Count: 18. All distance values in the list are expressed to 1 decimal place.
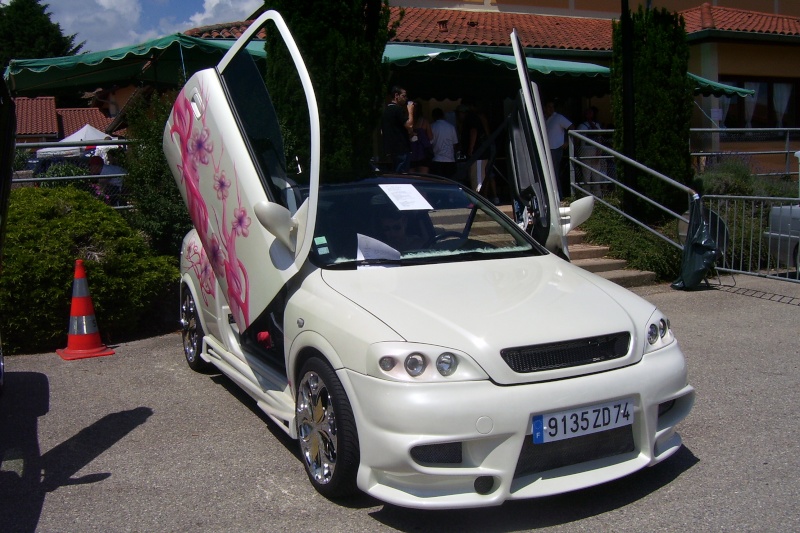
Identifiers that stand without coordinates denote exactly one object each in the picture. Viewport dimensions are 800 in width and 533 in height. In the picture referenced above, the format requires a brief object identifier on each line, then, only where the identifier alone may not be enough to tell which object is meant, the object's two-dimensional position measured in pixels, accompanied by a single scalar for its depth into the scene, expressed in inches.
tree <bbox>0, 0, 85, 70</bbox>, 2447.1
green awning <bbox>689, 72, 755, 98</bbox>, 609.3
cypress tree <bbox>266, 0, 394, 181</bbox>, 358.3
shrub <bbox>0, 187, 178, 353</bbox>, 288.2
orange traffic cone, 281.7
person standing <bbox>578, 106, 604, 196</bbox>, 466.0
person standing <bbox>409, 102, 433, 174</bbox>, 466.3
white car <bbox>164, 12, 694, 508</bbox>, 136.5
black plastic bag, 358.6
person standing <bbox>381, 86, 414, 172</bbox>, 406.3
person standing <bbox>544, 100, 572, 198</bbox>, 485.1
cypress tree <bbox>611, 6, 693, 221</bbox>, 441.4
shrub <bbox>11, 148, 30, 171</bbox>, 413.9
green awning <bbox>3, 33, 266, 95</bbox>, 410.6
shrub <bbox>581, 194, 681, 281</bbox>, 391.5
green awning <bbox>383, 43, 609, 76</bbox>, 454.6
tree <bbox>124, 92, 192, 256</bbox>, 341.7
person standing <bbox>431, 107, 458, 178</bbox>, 461.7
